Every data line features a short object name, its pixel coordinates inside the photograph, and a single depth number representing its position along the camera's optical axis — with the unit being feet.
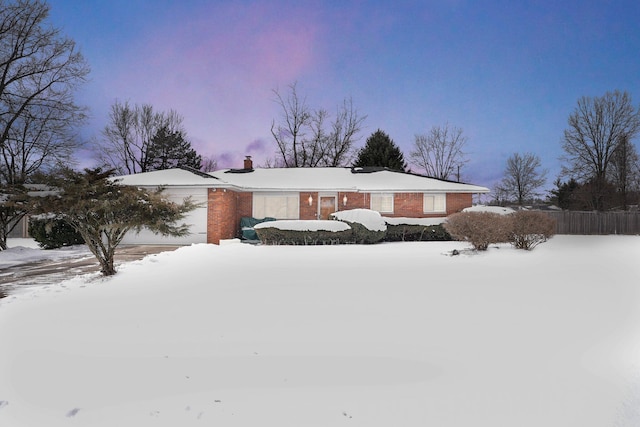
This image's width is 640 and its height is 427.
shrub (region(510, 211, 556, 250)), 34.91
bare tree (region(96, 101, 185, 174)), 100.68
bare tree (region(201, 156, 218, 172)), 128.84
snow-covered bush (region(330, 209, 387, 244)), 46.15
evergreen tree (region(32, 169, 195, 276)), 22.98
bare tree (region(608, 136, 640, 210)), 90.07
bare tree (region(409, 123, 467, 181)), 121.29
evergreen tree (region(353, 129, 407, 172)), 100.12
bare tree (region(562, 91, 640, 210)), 89.71
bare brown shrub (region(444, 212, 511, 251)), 34.83
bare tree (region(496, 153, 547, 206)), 126.41
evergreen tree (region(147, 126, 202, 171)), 106.83
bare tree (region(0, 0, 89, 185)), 44.24
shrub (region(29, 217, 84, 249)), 44.80
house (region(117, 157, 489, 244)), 58.29
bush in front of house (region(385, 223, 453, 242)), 51.24
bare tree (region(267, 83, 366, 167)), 104.53
